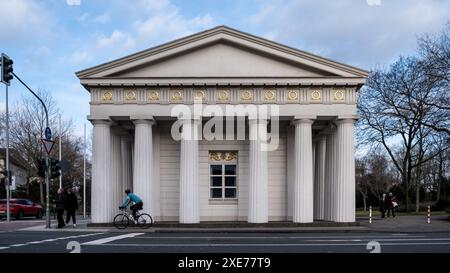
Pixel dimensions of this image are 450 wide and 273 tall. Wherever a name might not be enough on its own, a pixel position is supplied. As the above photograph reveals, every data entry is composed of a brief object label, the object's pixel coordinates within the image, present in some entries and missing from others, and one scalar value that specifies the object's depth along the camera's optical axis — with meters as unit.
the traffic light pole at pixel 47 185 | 25.23
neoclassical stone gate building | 26.72
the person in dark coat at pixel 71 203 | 26.59
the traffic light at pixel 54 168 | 25.42
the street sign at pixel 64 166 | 26.30
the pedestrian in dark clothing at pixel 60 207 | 25.58
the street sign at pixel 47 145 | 24.89
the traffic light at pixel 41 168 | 25.41
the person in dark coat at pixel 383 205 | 36.44
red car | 40.37
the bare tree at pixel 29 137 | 57.72
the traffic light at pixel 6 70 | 23.02
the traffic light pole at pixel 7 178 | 35.40
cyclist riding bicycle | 24.58
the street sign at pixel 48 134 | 26.12
